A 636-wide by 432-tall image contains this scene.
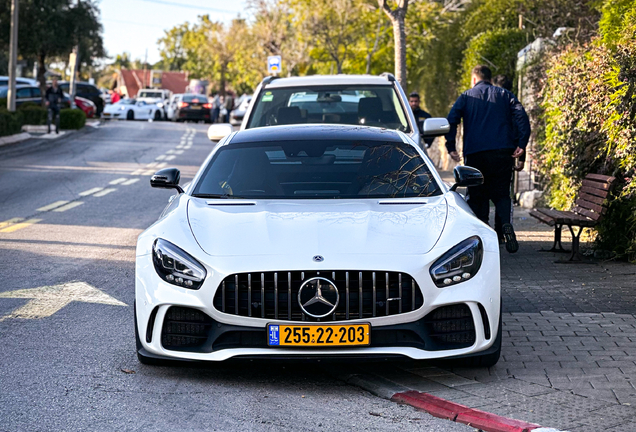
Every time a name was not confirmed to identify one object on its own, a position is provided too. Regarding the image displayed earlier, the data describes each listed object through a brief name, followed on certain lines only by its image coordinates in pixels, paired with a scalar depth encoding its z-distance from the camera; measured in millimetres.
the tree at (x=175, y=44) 117938
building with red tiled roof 124500
